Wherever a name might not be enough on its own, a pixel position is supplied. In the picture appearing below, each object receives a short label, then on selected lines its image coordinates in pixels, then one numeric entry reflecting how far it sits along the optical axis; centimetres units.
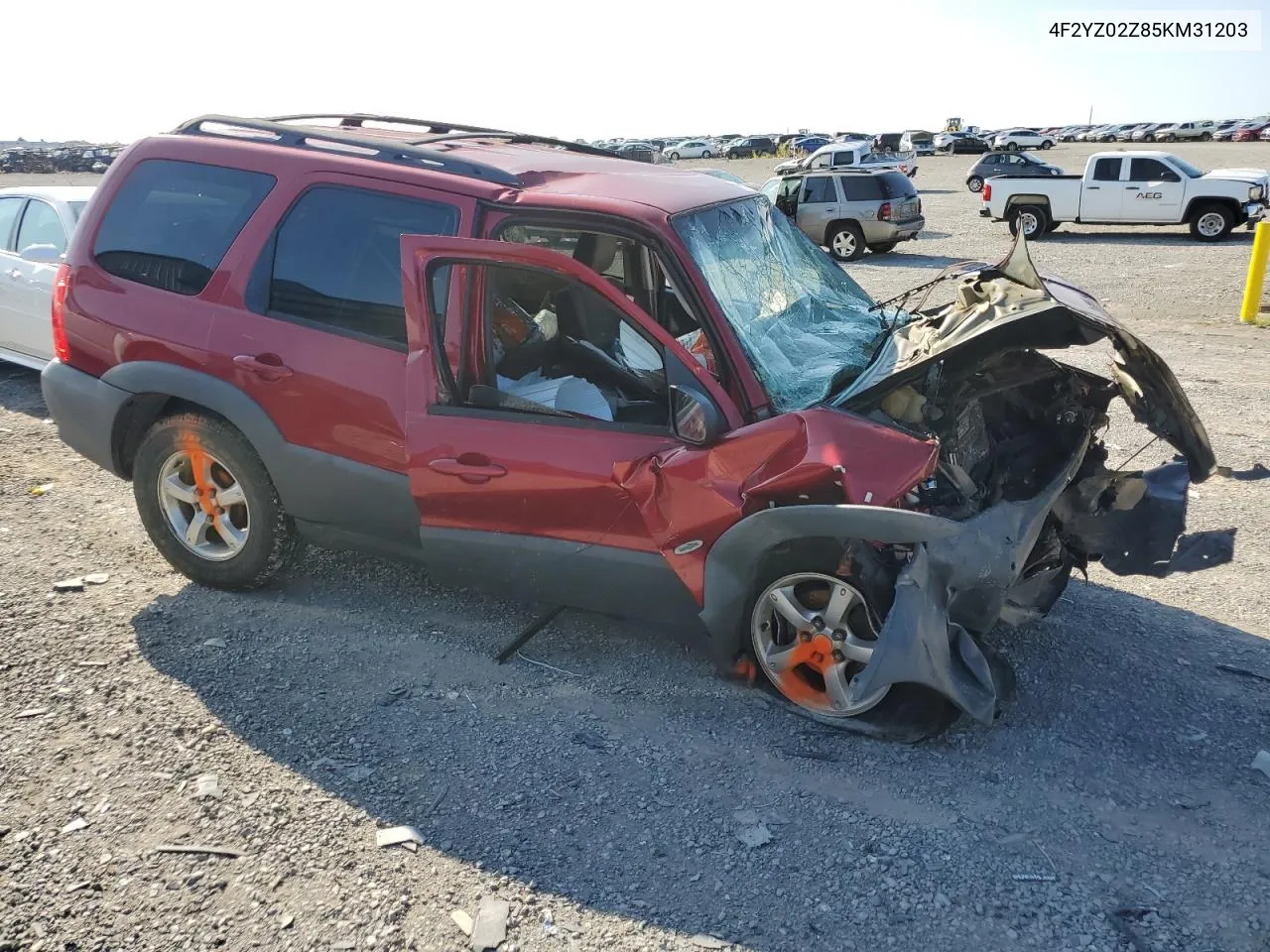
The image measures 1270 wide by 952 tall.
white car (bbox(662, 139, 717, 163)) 6455
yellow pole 1153
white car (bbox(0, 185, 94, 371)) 782
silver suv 1906
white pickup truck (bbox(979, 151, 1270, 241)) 1986
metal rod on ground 432
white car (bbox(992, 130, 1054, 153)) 5556
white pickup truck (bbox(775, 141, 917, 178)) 3158
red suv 361
